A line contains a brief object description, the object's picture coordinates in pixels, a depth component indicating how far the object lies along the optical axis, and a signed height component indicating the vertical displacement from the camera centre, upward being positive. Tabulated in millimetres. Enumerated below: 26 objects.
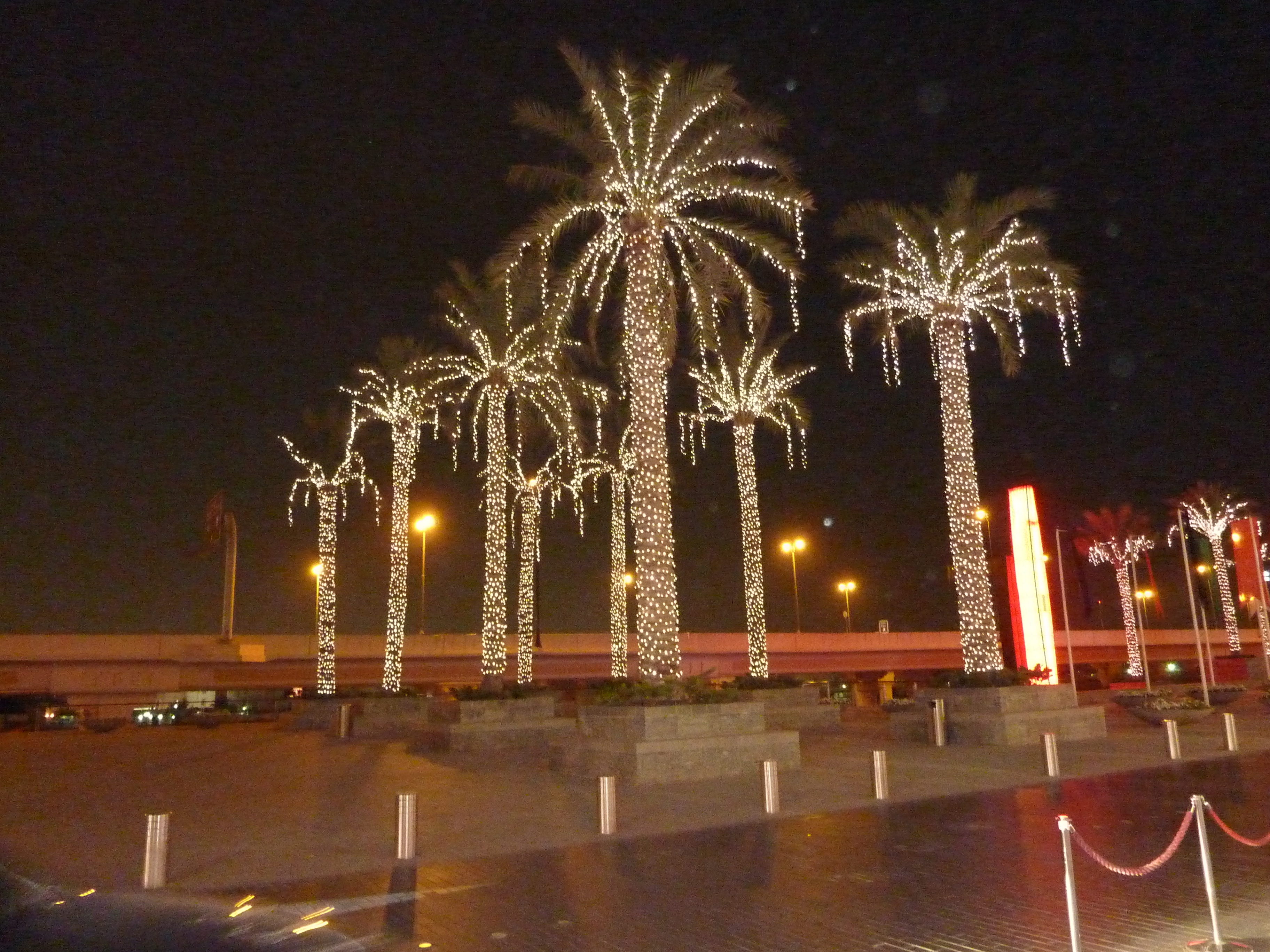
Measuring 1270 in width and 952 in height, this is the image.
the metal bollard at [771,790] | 14633 -1586
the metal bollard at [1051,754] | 18125 -1481
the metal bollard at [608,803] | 13164 -1536
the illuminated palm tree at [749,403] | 33094 +8741
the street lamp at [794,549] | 61250 +7668
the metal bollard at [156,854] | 10469 -1598
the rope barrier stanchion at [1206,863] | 7211 -1430
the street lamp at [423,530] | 41531 +6637
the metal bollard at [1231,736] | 22297 -1535
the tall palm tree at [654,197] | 20703 +9921
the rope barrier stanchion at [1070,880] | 6836 -1401
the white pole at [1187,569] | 31641 +2958
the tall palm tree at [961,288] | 26344 +9931
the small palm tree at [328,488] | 37406 +7335
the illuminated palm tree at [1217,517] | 52781 +7454
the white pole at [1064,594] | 34281 +3275
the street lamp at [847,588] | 83812 +7088
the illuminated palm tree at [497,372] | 28750 +8814
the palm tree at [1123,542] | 54750 +6698
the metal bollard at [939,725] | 24062 -1199
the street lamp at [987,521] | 47625 +7066
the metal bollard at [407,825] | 11656 -1536
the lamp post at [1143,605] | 41269 +4369
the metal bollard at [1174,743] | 20547 -1529
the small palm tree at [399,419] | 33219 +8652
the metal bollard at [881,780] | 15664 -1586
